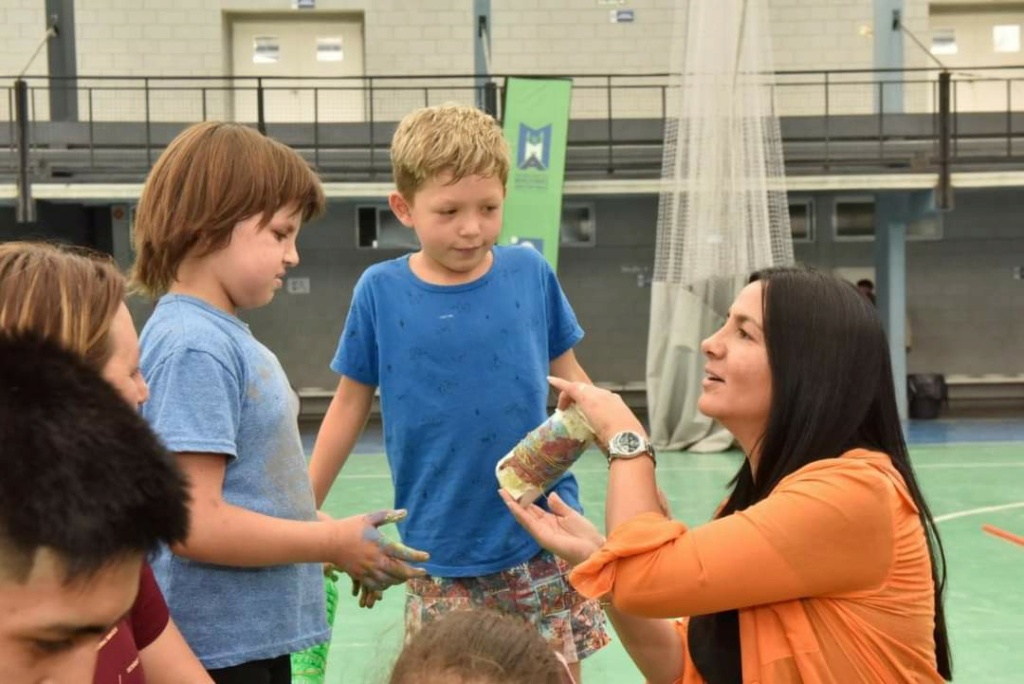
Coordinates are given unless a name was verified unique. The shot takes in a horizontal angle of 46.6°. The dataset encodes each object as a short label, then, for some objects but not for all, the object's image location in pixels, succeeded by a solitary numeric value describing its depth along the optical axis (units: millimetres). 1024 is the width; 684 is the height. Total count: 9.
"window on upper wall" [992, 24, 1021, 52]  16828
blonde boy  2377
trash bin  14508
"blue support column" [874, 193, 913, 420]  13664
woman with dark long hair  1794
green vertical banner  11594
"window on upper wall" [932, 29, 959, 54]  16734
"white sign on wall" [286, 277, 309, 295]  16141
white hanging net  10688
